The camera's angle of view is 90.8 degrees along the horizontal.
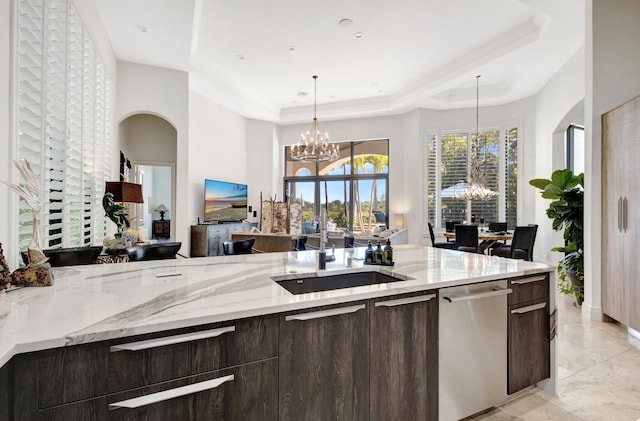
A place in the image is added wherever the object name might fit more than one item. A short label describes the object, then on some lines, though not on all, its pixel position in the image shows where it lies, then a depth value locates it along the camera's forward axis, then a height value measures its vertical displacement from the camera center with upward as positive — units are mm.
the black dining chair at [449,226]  6891 -298
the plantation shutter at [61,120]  2055 +755
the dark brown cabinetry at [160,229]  6388 -345
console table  6047 -540
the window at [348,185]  8414 +742
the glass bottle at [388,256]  2010 -279
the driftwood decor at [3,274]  1317 -263
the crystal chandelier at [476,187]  6246 +503
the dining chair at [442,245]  6058 -628
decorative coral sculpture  1444 +37
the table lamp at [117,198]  3326 +148
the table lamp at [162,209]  6441 +62
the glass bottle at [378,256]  2025 -282
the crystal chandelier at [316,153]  6508 +1244
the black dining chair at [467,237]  5320 -430
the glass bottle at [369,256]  2055 -287
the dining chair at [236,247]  3248 -370
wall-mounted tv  6719 +250
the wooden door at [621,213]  2770 -4
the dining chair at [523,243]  5023 -488
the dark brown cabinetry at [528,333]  1878 -739
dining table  5496 -438
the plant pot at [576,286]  3658 -864
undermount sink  1781 -408
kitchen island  930 -409
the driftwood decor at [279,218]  8094 -150
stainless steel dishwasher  1656 -751
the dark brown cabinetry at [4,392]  831 -485
